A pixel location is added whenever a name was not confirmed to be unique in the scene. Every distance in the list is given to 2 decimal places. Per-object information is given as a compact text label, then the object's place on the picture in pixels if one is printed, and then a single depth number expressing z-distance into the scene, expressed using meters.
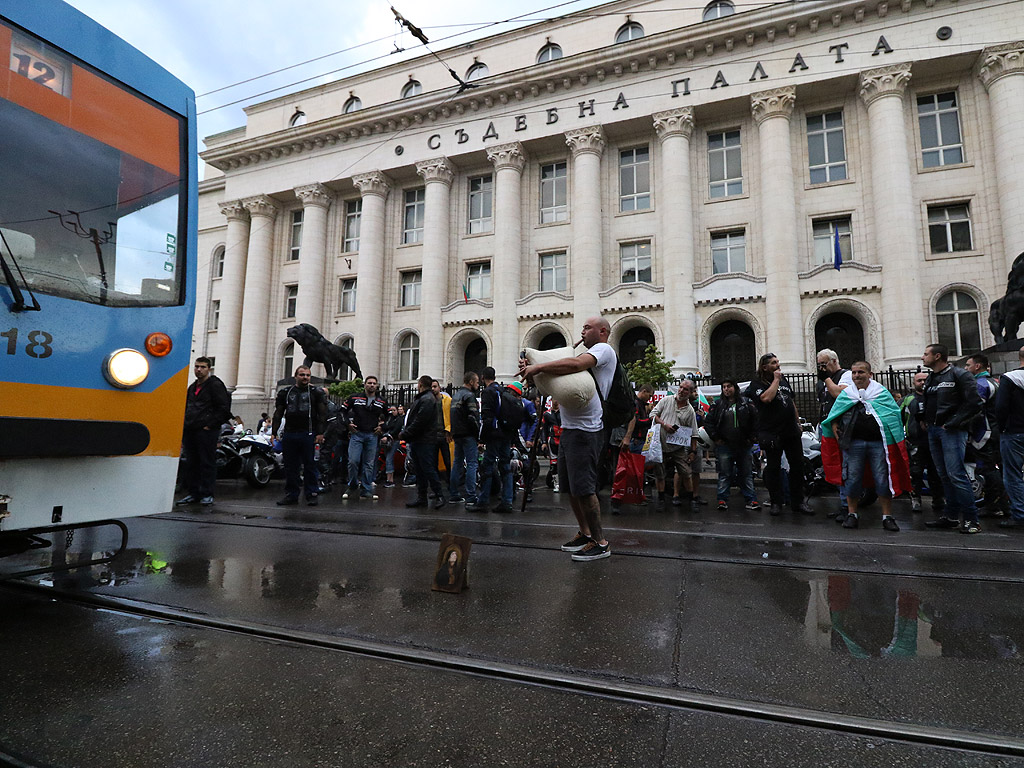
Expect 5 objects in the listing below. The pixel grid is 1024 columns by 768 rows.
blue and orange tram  2.75
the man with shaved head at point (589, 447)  4.44
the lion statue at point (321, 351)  20.78
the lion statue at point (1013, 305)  11.78
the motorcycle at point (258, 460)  10.88
